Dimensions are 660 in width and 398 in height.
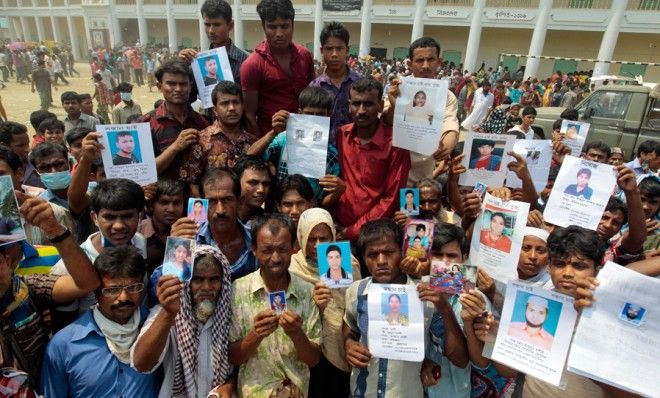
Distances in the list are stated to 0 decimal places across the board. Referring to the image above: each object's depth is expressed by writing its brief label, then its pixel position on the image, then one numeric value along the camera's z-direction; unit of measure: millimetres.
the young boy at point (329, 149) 3314
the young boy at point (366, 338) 2332
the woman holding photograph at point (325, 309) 2520
